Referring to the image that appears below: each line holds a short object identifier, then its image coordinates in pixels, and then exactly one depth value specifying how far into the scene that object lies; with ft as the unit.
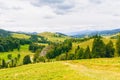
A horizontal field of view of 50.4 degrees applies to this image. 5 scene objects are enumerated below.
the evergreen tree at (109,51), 251.63
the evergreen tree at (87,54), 258.15
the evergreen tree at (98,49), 247.23
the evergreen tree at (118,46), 234.24
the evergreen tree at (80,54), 265.72
